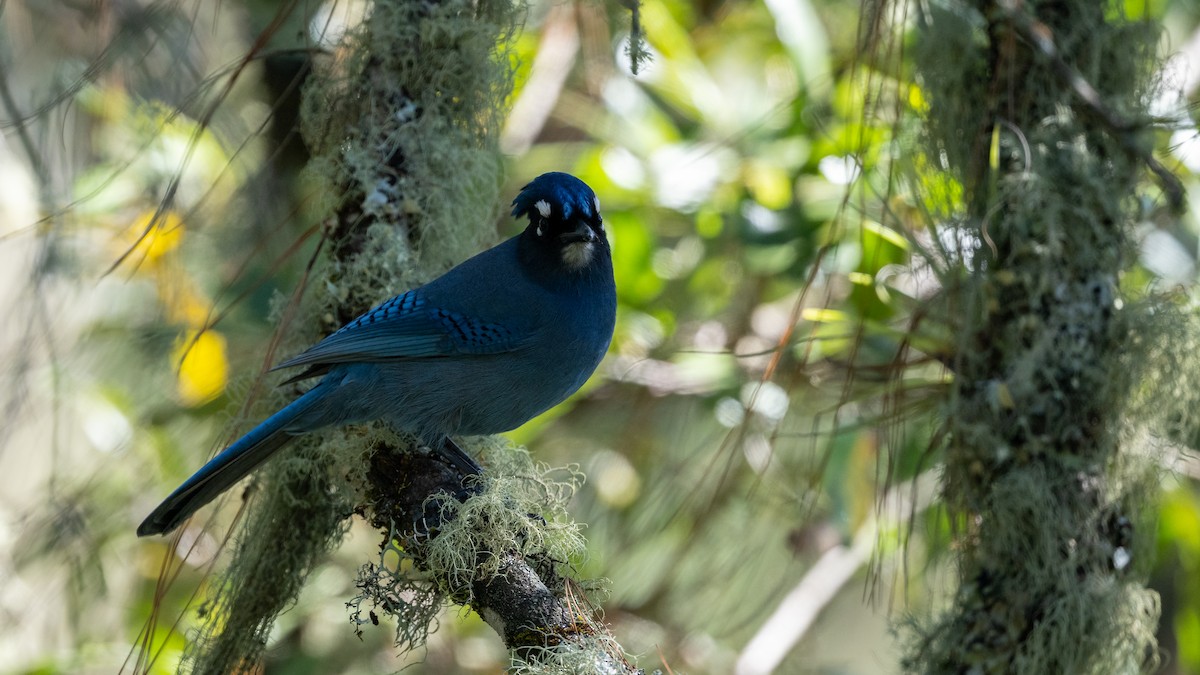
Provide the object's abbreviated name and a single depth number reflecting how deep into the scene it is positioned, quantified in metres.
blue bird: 6.15
